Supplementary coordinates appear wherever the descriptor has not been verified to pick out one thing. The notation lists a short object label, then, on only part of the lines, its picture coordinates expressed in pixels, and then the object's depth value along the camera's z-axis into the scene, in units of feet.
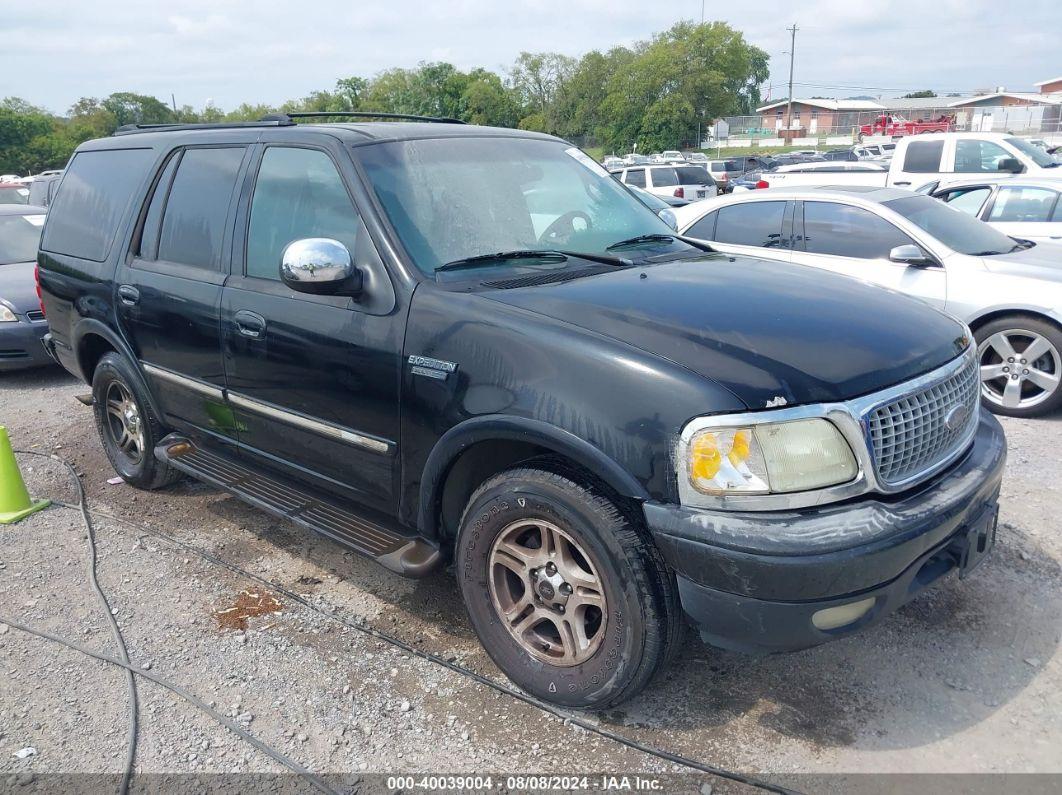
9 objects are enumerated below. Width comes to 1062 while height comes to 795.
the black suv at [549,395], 7.97
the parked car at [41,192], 48.15
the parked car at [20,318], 25.48
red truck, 141.18
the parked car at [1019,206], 29.14
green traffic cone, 15.44
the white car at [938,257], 19.76
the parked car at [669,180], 68.64
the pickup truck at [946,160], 44.24
